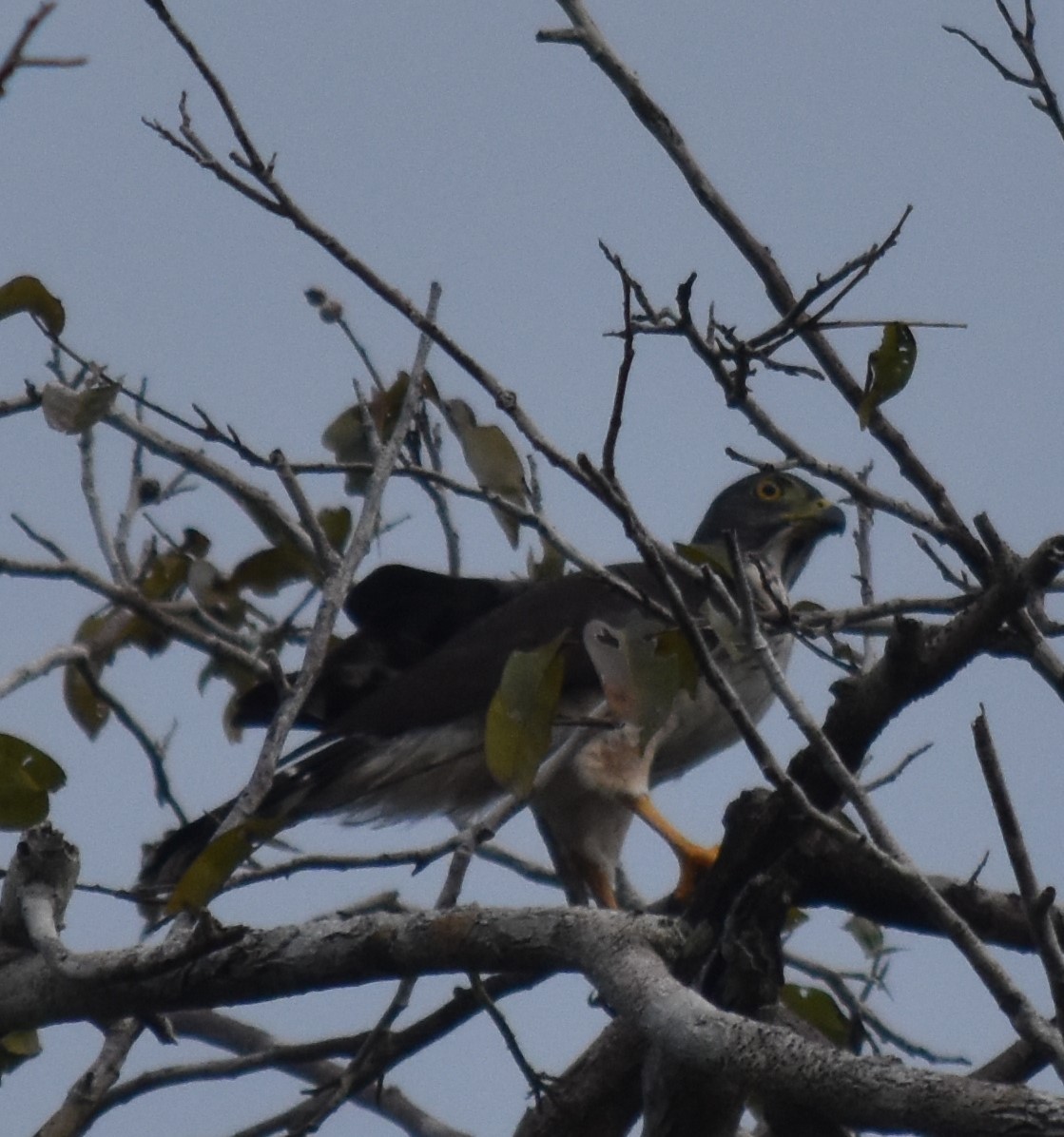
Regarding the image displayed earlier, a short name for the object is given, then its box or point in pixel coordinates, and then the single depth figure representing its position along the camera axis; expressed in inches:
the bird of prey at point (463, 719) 455.2
